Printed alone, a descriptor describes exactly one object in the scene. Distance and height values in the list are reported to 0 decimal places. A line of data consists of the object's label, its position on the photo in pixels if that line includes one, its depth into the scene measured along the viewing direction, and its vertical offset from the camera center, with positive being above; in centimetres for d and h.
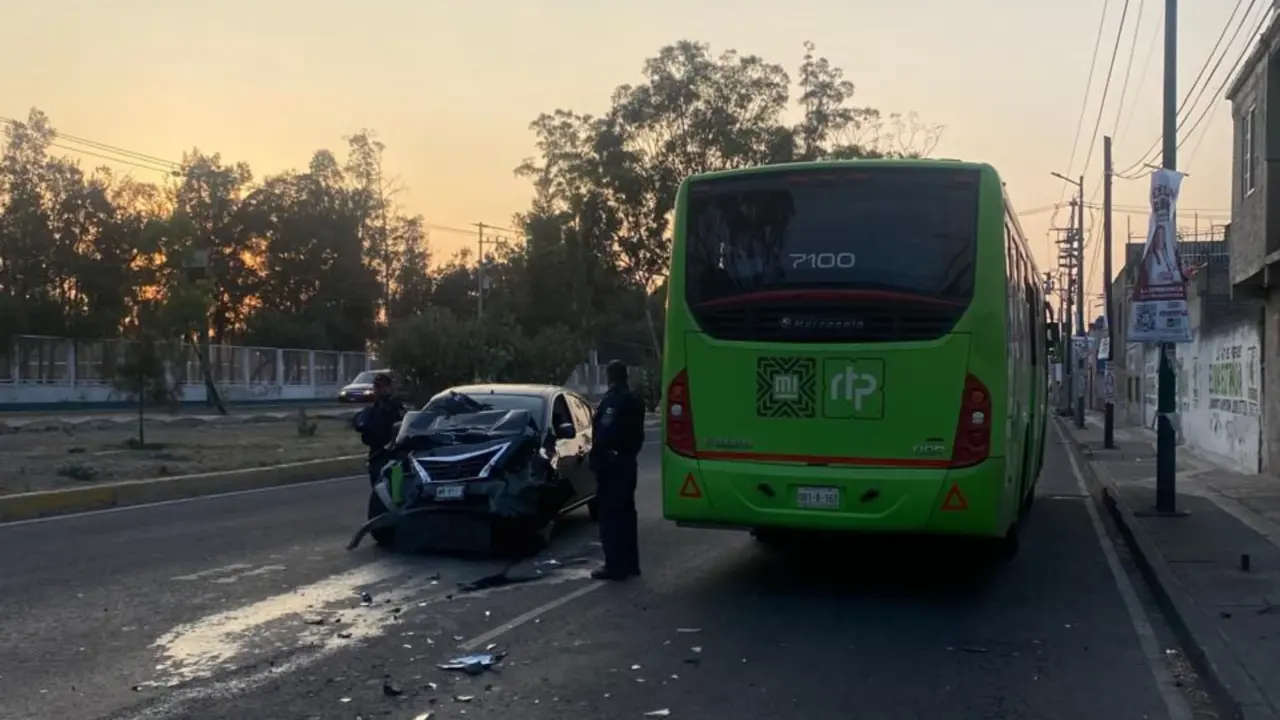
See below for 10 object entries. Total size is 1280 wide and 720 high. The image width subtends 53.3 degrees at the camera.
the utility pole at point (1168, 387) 1566 -8
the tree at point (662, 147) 4278 +780
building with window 1883 +277
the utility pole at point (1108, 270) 3366 +338
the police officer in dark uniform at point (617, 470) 1069 -79
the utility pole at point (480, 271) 7064 +619
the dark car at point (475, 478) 1190 -97
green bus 939 +20
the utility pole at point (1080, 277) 5209 +424
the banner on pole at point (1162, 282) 1508 +119
